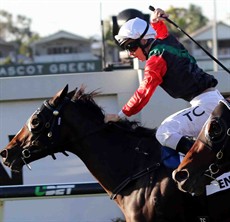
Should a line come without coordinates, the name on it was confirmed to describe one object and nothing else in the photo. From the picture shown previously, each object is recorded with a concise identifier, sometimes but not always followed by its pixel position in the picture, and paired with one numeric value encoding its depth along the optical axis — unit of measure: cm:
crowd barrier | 1396
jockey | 1103
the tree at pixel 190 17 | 16304
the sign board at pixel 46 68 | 6134
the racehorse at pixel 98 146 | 1113
